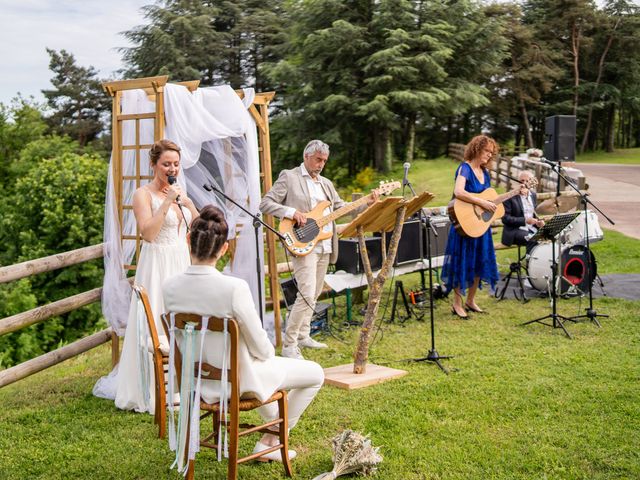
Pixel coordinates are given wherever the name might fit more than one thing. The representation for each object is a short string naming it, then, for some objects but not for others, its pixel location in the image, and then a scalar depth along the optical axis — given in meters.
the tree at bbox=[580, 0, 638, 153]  38.81
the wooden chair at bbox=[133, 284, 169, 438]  4.01
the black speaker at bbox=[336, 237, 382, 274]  7.92
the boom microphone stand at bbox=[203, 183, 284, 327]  5.60
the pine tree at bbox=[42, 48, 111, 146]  33.13
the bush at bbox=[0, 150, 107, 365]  15.11
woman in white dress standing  4.81
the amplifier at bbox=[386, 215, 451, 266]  8.52
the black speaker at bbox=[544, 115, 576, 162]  13.99
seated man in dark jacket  8.49
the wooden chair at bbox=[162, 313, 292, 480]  3.28
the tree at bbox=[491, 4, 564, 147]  33.22
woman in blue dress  7.32
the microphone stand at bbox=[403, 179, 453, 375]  5.83
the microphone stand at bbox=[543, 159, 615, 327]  7.23
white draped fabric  5.63
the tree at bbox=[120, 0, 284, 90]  31.03
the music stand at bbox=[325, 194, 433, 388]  5.43
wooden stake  5.50
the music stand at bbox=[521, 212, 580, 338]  6.91
